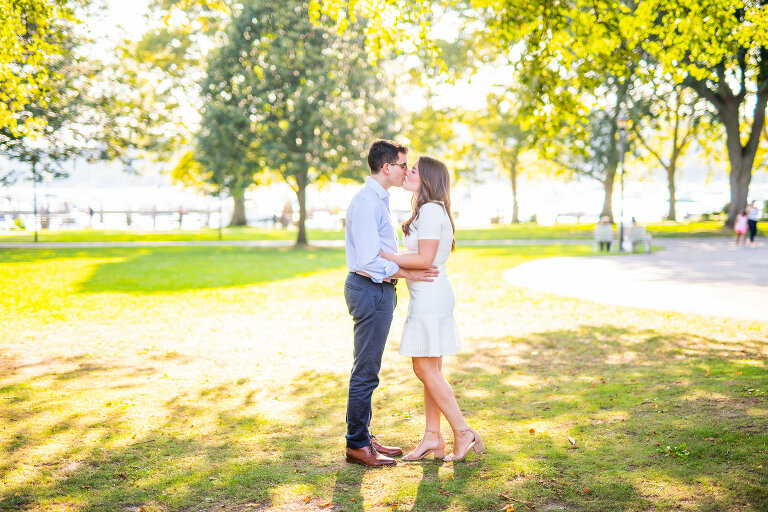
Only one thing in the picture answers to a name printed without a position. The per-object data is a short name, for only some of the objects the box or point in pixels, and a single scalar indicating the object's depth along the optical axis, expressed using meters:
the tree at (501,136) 44.22
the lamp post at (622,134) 24.49
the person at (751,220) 24.62
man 4.52
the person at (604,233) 23.34
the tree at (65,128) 25.94
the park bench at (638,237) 22.98
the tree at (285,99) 25.03
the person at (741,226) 24.53
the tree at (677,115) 33.91
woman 4.58
